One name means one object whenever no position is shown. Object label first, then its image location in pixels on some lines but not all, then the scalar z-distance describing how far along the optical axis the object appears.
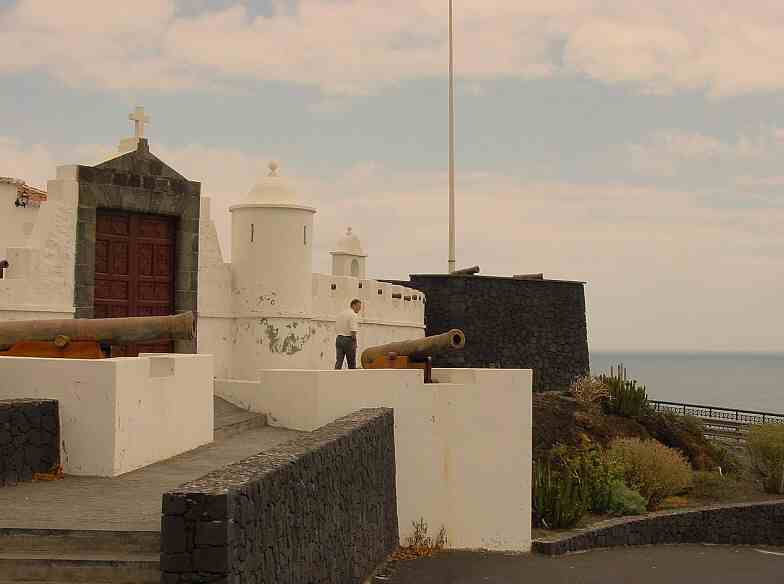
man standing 15.98
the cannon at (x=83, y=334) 10.96
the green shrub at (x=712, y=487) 21.73
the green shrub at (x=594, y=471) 18.98
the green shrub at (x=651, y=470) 20.41
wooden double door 16.44
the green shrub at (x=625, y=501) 18.97
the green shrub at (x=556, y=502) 17.05
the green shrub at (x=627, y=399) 25.88
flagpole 31.50
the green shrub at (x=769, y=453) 22.94
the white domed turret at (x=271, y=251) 19.16
